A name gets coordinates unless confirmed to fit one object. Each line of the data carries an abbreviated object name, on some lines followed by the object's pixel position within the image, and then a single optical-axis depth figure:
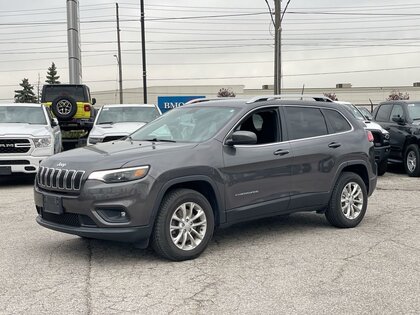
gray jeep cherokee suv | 5.31
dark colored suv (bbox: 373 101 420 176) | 12.97
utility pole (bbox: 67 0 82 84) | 28.09
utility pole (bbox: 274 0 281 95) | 23.95
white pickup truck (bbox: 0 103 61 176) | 11.08
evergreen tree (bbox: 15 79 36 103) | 97.38
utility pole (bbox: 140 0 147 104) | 29.35
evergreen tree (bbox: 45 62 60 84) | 106.44
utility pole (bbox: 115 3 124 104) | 47.86
